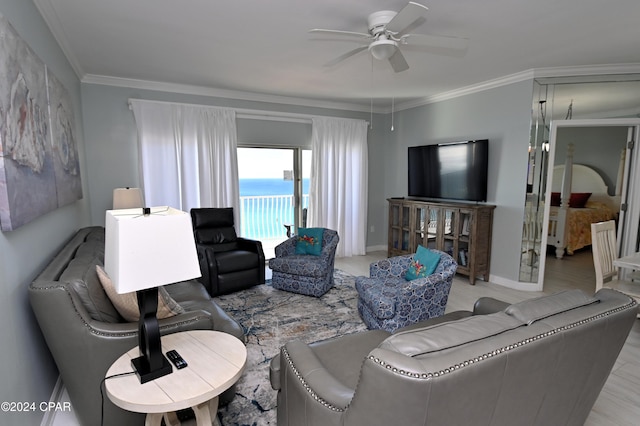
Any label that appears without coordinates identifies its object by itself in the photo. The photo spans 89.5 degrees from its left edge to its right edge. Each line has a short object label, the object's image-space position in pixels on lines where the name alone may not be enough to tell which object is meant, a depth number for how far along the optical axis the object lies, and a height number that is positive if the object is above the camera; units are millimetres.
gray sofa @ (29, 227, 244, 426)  1505 -762
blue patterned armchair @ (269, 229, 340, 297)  3809 -1099
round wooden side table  1240 -837
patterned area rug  2004 -1413
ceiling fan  2229 +995
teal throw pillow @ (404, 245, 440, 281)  2936 -796
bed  5746 -511
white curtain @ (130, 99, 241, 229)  4293 +327
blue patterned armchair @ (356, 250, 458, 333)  2633 -1004
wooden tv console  4281 -739
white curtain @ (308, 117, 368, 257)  5496 -43
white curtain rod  4910 +1005
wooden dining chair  2982 -743
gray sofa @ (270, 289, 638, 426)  899 -606
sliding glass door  5316 -218
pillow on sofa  1772 -700
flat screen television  4414 +125
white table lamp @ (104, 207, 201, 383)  1229 -325
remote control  1428 -819
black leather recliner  3721 -922
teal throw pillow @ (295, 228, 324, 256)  4164 -807
